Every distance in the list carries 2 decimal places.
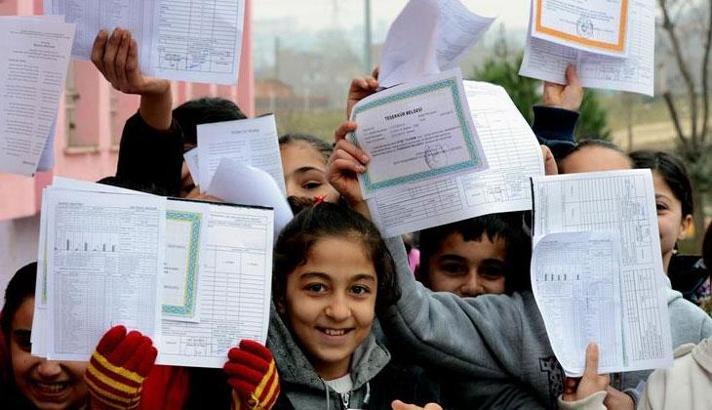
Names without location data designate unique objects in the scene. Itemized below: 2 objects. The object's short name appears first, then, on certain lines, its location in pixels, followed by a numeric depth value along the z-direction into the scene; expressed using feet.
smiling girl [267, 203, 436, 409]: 9.25
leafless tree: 58.13
